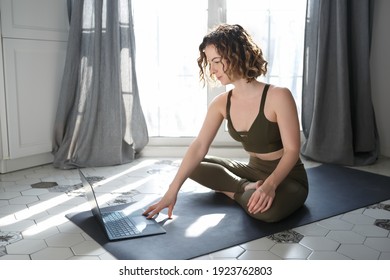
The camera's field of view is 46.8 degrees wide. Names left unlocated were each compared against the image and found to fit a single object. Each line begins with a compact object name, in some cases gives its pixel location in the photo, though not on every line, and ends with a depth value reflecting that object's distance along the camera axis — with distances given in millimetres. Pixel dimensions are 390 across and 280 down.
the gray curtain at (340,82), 3027
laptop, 1772
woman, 1880
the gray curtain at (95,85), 2996
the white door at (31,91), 2785
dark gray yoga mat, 1661
